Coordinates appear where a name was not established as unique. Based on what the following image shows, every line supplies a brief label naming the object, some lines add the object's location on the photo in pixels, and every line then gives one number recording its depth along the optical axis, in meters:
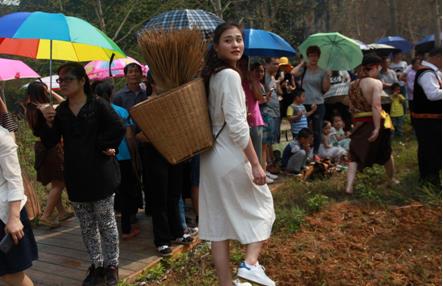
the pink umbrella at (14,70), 6.31
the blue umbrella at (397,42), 17.67
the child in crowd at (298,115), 7.37
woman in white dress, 2.69
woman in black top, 3.42
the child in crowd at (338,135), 7.98
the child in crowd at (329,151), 7.57
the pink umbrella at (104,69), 7.99
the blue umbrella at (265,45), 6.40
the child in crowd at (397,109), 9.24
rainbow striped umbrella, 3.47
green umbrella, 8.38
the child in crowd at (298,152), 6.91
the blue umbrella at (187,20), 5.18
